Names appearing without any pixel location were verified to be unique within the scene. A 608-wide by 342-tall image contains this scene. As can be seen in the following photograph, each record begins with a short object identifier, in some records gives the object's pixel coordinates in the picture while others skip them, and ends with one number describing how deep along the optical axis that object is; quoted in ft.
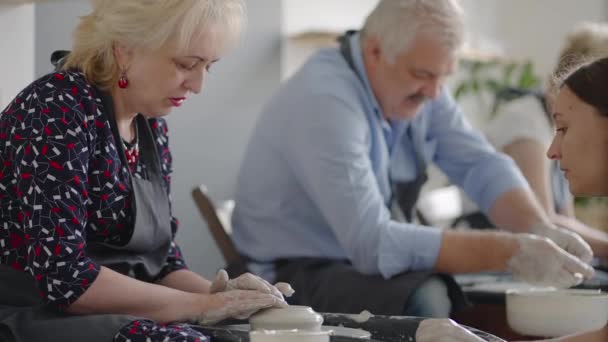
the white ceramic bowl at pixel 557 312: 9.47
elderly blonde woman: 8.21
